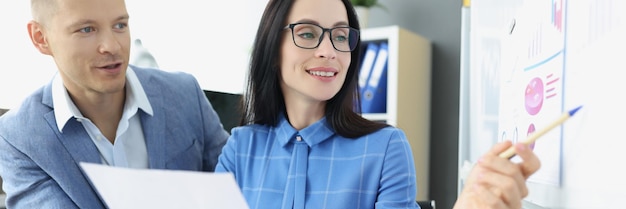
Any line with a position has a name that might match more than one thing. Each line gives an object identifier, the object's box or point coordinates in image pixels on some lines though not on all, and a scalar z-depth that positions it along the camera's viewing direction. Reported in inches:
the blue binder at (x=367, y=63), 105.1
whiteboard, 22.4
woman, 43.5
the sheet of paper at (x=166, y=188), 25.2
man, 52.8
